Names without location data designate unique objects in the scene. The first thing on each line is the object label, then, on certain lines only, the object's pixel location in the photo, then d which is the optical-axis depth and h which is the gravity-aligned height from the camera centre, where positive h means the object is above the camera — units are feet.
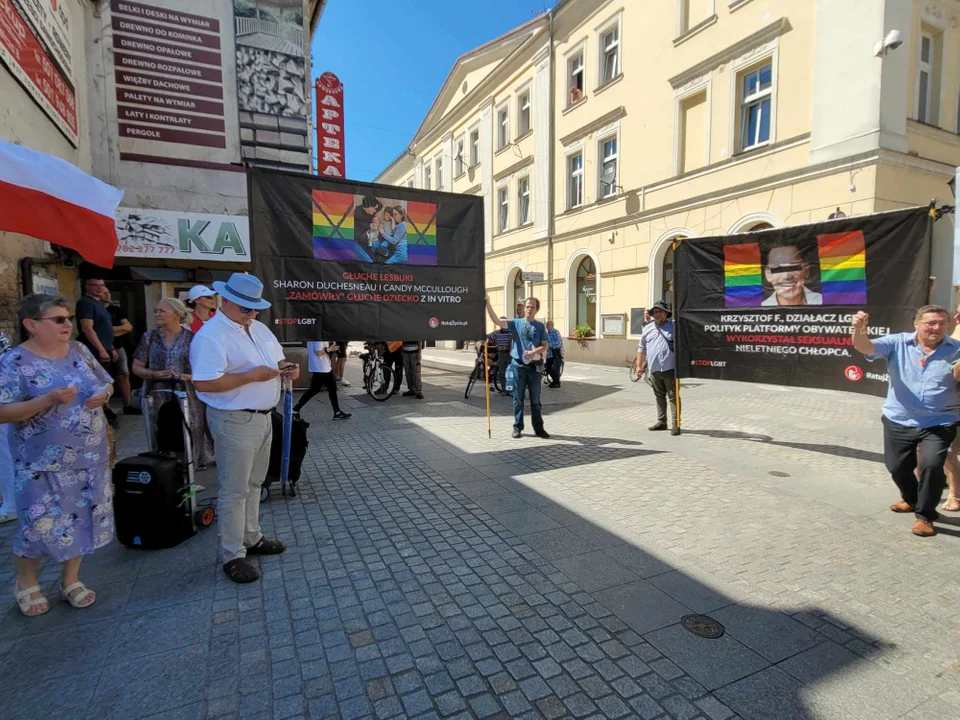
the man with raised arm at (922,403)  12.25 -2.03
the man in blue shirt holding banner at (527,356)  21.12 -1.34
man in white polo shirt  9.75 -1.37
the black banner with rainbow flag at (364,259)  16.01 +2.37
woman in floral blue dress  8.48 -2.19
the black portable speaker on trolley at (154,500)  11.32 -4.08
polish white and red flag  10.21 +2.74
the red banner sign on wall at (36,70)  20.30 +12.53
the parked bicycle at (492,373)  36.13 -3.61
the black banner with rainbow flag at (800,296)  15.88 +1.02
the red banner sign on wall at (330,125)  47.93 +19.53
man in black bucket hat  23.16 -1.60
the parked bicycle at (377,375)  33.06 -3.32
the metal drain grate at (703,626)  8.59 -5.35
